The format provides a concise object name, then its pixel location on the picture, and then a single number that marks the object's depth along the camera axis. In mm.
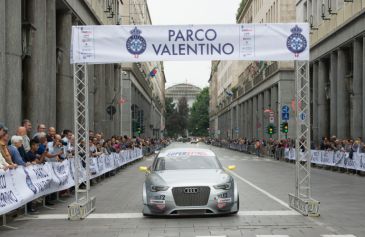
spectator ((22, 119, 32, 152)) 15222
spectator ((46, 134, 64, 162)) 15984
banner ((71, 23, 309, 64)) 13719
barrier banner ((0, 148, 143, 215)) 11297
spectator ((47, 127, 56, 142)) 17469
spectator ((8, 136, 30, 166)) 12664
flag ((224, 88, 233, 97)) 103744
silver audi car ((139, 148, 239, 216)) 11836
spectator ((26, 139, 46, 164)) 13938
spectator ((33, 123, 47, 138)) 16344
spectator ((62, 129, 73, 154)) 18411
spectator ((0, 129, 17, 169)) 12039
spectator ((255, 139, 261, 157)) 58250
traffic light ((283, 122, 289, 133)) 46125
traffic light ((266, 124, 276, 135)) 53694
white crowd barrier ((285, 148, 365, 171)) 26773
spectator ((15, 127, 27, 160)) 13822
